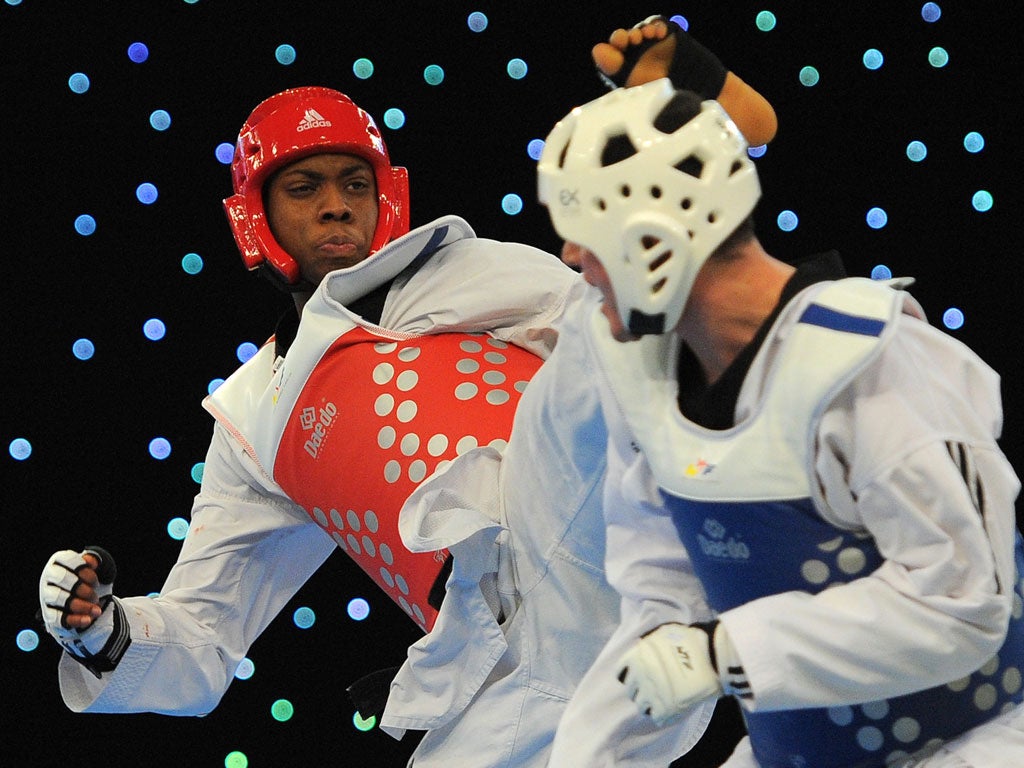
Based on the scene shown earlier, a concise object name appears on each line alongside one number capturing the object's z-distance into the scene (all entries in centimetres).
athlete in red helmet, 851
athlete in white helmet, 756
